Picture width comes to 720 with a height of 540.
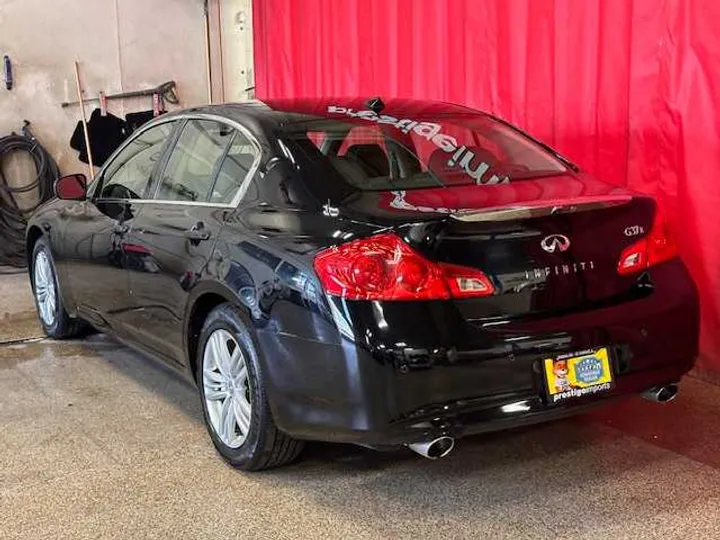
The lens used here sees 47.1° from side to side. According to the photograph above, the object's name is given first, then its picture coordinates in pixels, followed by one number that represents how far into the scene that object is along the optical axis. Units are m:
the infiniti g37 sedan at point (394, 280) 2.35
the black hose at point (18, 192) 7.84
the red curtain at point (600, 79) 3.70
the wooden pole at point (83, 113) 8.26
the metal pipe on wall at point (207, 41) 8.74
